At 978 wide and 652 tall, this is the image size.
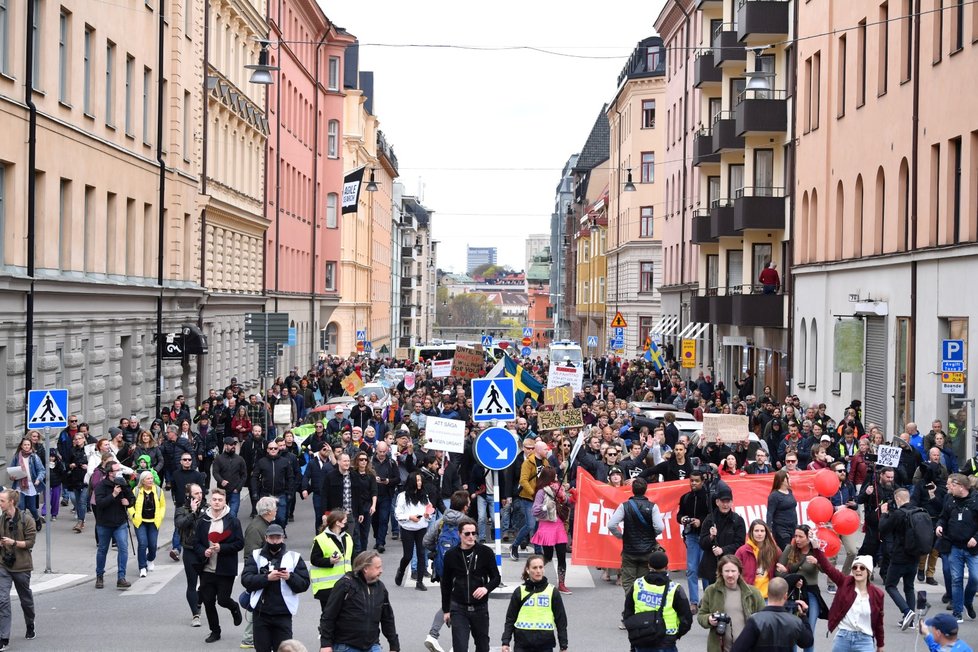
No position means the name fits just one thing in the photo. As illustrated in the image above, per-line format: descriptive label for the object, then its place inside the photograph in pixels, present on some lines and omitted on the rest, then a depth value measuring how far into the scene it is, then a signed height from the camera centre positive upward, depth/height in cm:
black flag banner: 6688 +643
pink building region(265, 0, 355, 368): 5897 +733
